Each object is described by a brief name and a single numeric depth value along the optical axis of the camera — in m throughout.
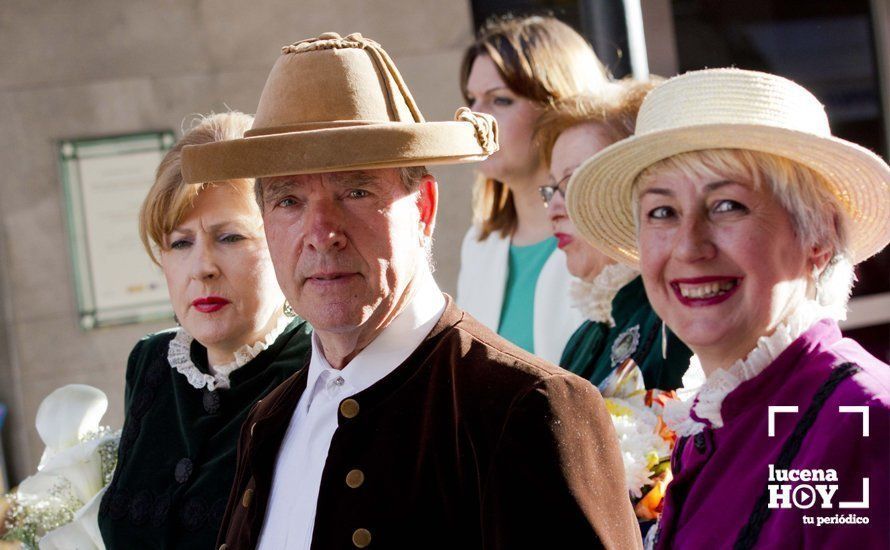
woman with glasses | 3.01
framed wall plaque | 6.28
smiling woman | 2.14
